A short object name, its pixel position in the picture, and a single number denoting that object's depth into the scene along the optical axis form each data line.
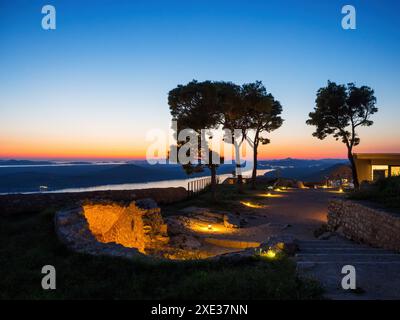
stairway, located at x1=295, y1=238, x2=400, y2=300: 4.88
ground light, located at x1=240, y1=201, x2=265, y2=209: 22.38
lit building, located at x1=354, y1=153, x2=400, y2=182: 31.75
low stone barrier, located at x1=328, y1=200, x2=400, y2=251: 8.99
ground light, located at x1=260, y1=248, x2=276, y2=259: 7.22
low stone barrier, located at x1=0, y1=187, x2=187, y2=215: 14.70
